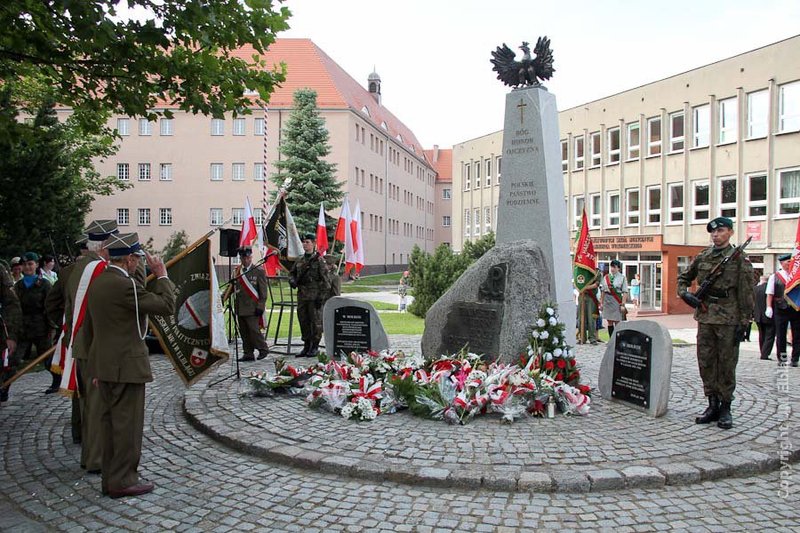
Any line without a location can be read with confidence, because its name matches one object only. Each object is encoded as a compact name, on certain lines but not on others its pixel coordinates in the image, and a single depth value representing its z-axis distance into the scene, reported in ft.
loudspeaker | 32.78
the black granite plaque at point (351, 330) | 31.32
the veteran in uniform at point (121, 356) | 16.06
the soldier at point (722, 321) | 21.45
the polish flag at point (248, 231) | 51.95
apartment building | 175.01
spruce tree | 122.93
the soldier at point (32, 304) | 30.96
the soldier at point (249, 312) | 36.42
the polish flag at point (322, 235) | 50.44
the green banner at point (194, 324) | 24.12
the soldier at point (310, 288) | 37.32
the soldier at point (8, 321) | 25.12
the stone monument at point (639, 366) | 22.17
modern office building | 82.43
